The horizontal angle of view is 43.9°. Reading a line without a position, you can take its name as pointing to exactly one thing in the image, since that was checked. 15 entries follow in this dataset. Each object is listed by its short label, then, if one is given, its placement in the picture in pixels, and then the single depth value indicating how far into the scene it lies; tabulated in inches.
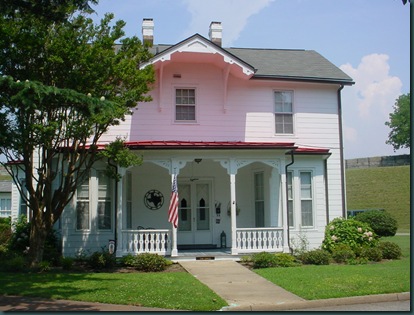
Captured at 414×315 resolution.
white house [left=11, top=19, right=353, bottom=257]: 696.4
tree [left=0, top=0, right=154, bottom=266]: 519.2
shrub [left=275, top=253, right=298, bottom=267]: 625.9
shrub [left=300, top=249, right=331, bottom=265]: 643.5
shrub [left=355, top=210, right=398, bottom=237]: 1090.7
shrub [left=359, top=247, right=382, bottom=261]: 665.6
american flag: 650.8
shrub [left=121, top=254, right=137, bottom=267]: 617.9
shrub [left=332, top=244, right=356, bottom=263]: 659.4
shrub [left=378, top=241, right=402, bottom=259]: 681.6
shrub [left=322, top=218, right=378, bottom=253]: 708.7
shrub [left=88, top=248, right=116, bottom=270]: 610.2
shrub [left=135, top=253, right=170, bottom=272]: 608.1
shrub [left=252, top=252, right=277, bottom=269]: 620.1
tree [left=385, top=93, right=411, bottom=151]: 3240.7
